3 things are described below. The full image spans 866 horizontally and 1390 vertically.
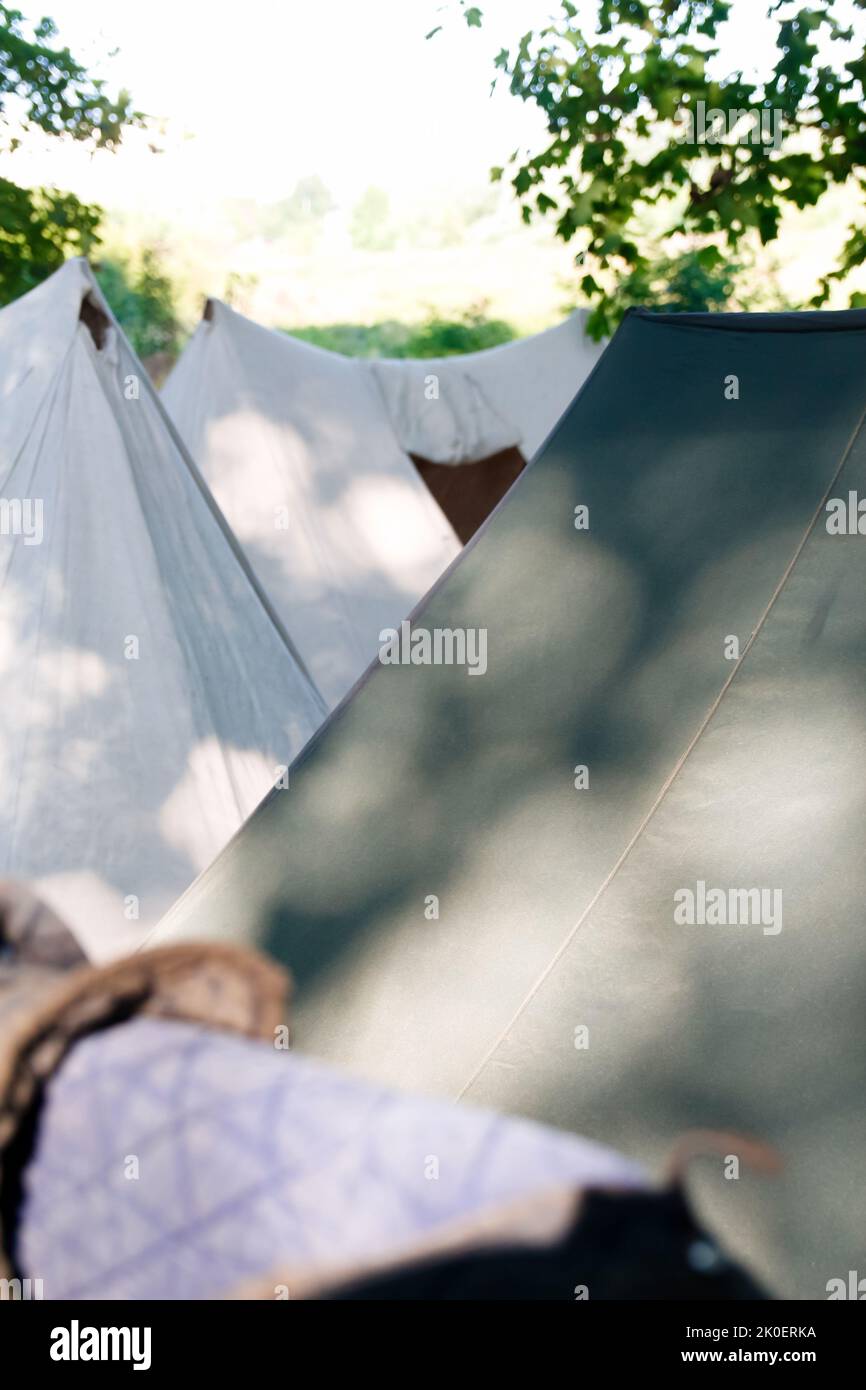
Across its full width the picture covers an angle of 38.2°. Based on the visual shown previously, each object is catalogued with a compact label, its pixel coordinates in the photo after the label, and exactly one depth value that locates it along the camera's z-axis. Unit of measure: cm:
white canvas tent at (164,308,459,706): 545
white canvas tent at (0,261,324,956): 316
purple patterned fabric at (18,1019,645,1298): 116
